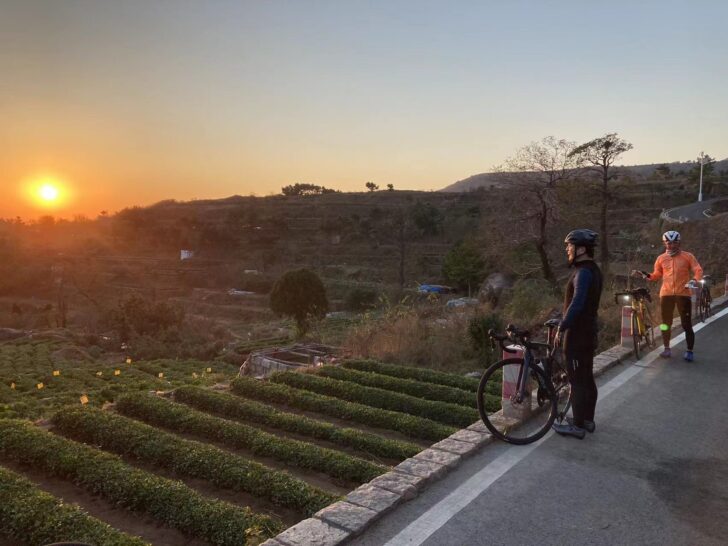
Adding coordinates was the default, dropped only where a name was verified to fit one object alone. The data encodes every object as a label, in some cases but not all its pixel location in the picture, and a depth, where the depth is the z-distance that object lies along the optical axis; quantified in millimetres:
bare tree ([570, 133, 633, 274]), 32406
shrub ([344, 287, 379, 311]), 49875
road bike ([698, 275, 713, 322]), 12242
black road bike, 5125
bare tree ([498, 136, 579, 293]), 28736
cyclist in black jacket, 4957
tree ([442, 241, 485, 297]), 46553
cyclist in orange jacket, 8219
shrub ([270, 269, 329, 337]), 33594
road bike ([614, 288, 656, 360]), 8484
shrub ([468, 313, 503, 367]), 11424
